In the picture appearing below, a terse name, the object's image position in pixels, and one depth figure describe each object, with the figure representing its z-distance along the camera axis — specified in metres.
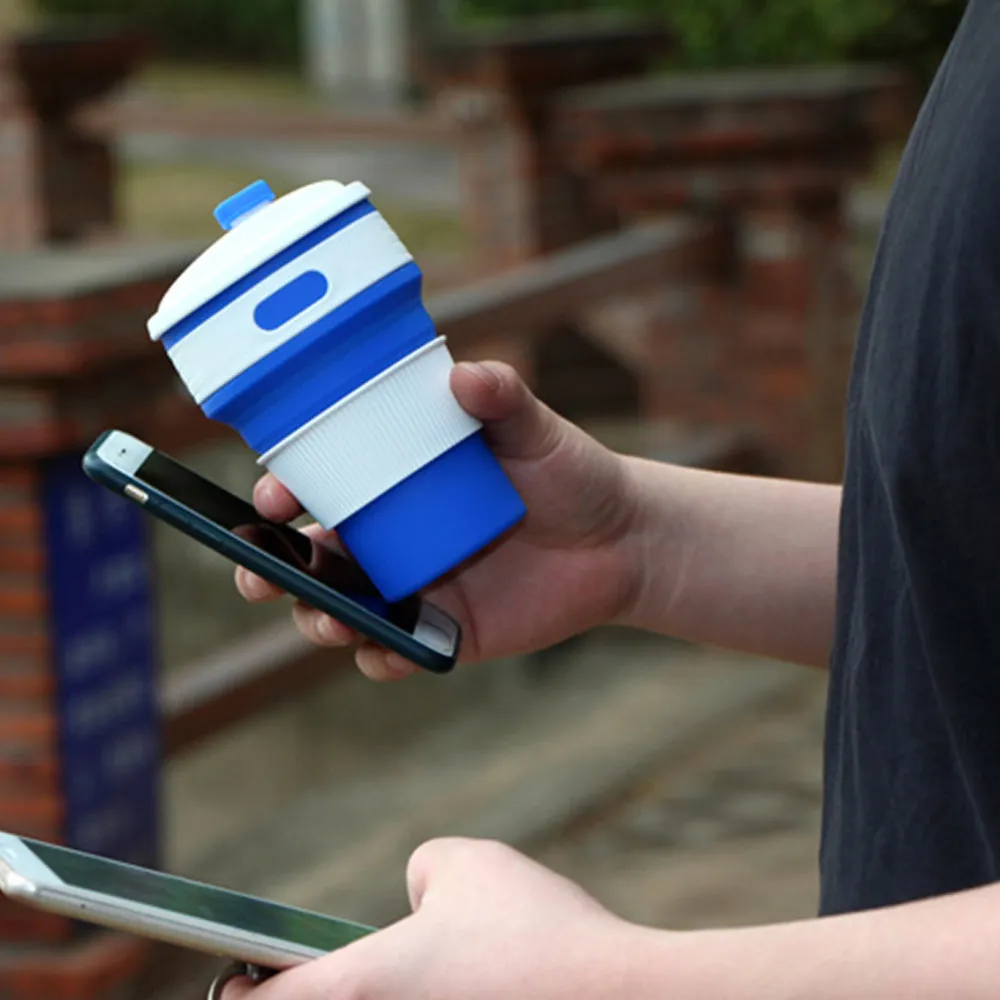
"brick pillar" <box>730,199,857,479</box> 4.84
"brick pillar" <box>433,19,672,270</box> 5.90
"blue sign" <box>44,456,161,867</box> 2.91
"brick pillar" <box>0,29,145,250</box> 6.71
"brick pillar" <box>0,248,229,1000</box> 2.79
